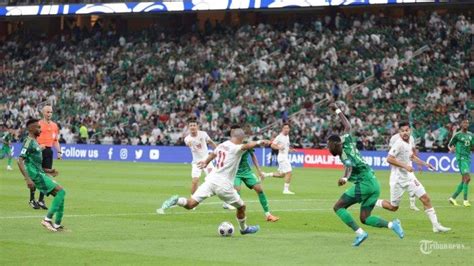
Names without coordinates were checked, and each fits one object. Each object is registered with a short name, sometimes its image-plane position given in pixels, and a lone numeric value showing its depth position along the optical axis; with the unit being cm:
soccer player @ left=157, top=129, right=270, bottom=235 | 1820
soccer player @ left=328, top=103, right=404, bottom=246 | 1716
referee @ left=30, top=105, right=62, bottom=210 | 2541
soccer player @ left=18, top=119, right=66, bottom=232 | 1867
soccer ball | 1822
